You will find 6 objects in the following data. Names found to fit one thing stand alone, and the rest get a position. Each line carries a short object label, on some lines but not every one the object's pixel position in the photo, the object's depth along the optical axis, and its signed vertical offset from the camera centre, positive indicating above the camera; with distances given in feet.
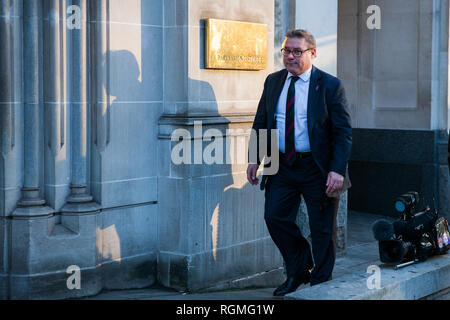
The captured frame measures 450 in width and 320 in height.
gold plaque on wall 21.29 +2.08
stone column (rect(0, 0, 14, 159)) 18.35 +0.85
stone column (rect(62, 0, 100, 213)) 19.49 -0.15
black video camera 20.29 -3.22
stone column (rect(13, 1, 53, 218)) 18.67 +0.05
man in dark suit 18.43 -0.90
